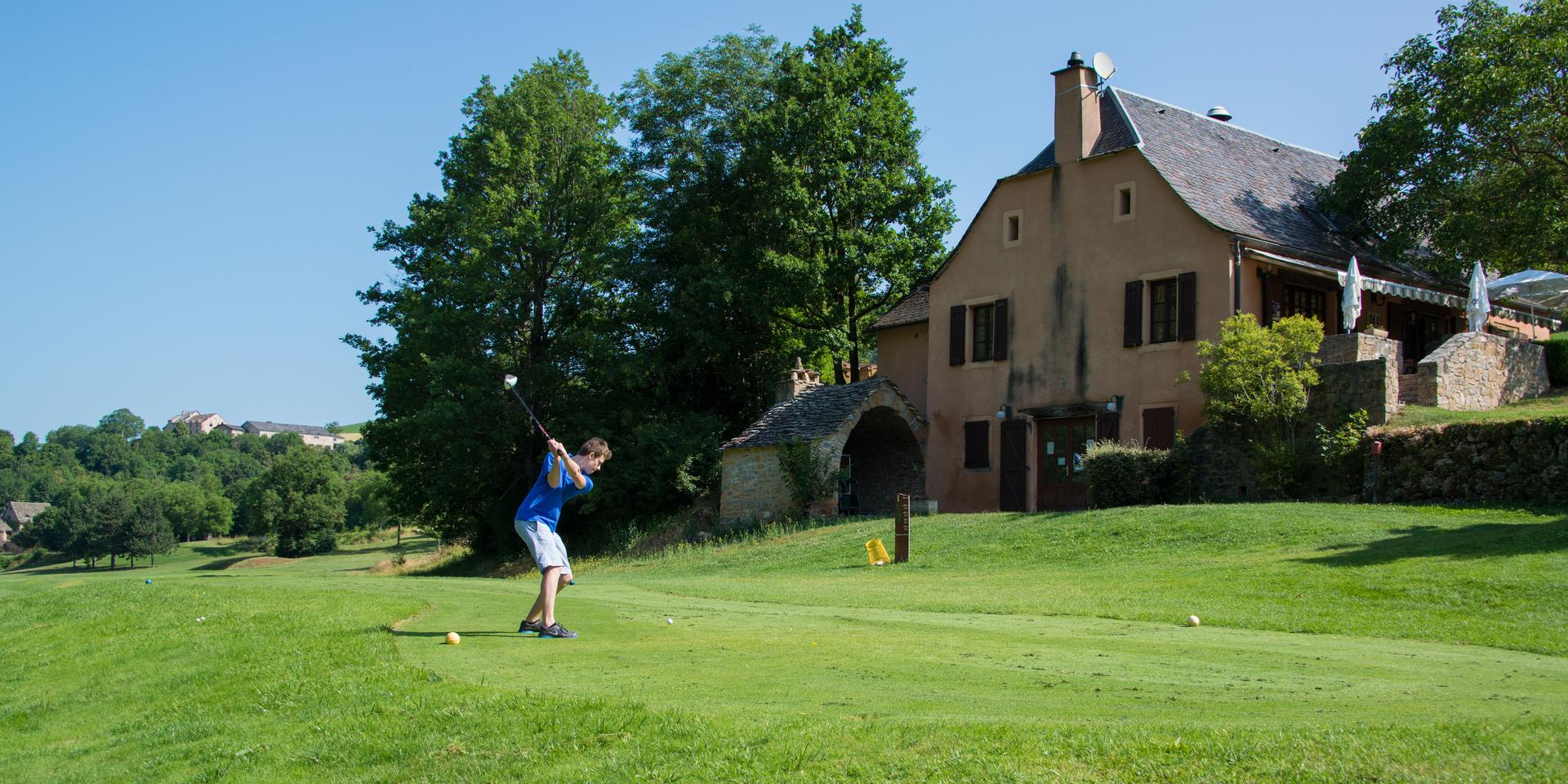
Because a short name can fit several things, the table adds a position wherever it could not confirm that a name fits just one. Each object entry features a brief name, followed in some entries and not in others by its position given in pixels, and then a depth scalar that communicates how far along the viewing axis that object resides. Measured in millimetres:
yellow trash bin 24016
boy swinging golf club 10883
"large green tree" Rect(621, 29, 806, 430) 40000
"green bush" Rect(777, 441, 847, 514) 32906
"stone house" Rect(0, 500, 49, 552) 130750
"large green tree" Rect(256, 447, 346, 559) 94375
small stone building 33844
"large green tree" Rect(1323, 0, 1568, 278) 30094
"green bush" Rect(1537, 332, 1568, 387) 29125
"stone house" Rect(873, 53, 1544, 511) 29734
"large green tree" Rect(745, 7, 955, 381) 38125
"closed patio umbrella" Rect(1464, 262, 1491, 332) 28344
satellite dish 33188
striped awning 29078
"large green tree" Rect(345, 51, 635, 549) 39812
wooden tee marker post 23641
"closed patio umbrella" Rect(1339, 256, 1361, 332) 26922
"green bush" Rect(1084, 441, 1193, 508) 27391
